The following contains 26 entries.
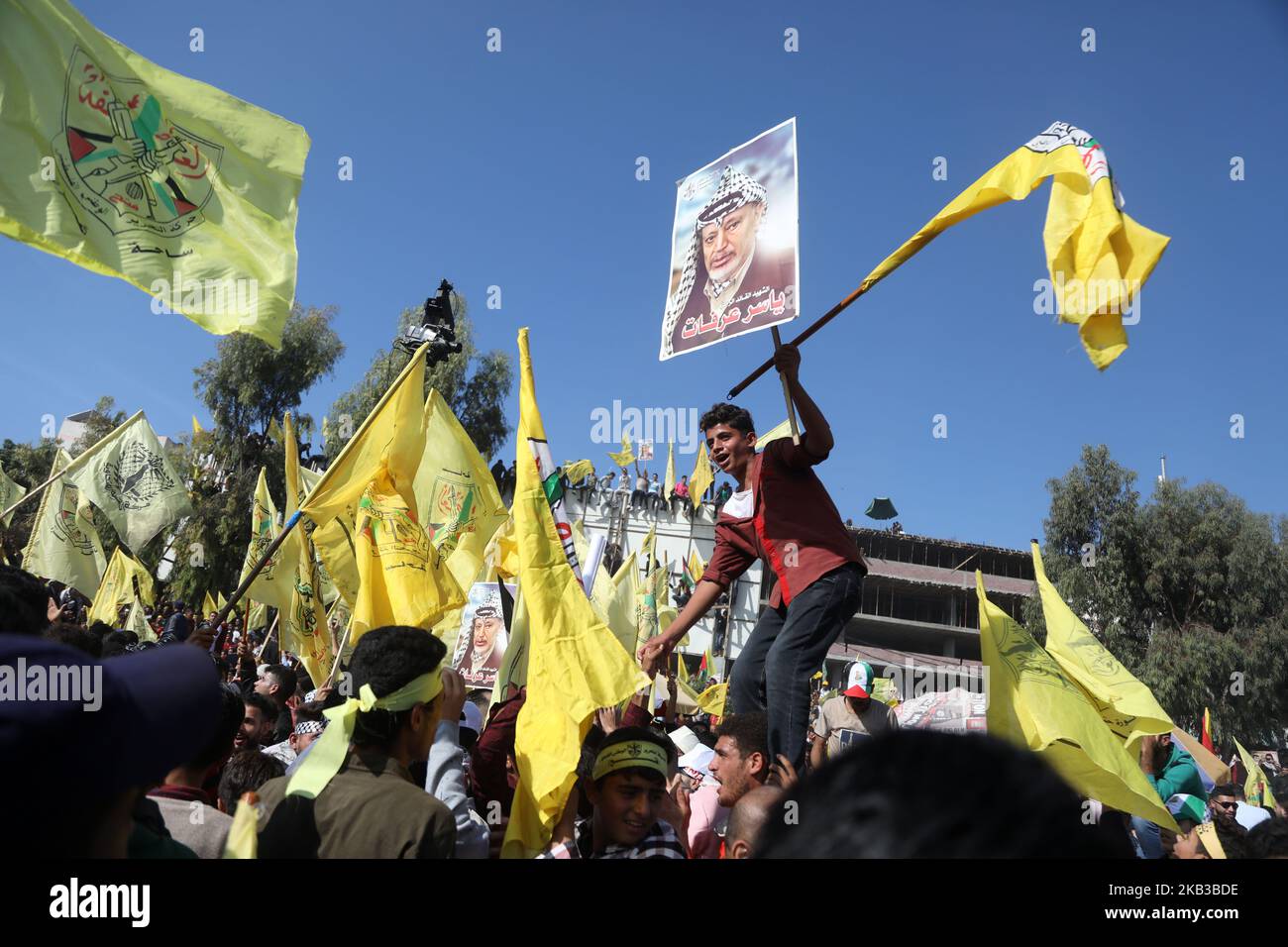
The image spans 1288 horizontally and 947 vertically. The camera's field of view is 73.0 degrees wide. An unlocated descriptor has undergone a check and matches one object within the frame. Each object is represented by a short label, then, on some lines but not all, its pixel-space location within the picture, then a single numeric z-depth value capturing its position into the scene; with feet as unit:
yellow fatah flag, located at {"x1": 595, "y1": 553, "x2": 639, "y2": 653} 32.29
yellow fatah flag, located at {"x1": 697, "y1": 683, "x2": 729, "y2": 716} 38.29
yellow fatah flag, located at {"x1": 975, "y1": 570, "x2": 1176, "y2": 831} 12.89
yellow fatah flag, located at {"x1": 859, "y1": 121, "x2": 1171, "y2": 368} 12.46
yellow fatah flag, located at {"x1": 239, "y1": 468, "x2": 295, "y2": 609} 29.84
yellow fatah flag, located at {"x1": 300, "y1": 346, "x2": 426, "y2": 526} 21.40
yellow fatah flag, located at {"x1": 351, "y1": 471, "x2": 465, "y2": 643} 20.25
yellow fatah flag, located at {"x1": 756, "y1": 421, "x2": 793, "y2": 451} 19.53
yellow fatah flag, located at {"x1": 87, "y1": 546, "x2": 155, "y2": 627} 42.78
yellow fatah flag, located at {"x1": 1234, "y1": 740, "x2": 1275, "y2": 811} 30.73
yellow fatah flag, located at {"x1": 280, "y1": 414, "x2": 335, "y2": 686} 30.01
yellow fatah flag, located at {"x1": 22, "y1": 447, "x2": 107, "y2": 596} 34.60
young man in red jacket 12.27
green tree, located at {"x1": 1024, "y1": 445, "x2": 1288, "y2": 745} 84.33
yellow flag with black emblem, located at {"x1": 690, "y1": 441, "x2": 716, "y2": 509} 87.76
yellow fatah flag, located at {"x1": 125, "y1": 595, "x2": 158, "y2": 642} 38.37
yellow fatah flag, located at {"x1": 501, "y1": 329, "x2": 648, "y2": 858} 11.02
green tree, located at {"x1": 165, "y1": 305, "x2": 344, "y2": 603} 90.89
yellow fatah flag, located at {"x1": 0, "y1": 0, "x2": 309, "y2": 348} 13.26
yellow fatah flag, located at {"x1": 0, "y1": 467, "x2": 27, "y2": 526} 42.27
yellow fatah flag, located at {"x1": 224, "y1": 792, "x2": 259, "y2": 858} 5.16
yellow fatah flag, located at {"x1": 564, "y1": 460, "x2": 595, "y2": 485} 60.80
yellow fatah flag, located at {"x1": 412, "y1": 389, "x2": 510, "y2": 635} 27.81
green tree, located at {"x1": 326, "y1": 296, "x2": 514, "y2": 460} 104.63
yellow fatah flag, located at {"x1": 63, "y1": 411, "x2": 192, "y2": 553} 33.12
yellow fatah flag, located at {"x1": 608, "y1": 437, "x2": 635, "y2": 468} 87.84
